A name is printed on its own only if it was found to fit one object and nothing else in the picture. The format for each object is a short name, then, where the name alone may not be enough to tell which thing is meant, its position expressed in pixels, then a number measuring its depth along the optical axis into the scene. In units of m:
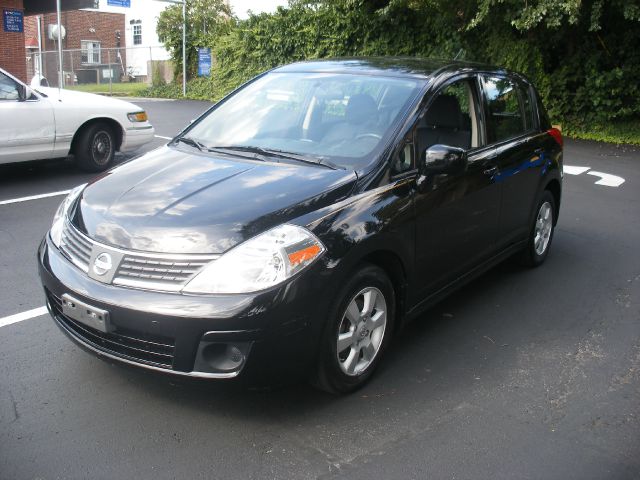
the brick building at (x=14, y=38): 18.88
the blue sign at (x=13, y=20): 18.86
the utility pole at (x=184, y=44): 25.67
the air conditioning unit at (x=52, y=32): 36.96
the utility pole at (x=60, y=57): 9.61
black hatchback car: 3.12
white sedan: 8.30
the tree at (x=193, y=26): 26.25
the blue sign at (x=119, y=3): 24.18
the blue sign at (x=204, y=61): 25.58
